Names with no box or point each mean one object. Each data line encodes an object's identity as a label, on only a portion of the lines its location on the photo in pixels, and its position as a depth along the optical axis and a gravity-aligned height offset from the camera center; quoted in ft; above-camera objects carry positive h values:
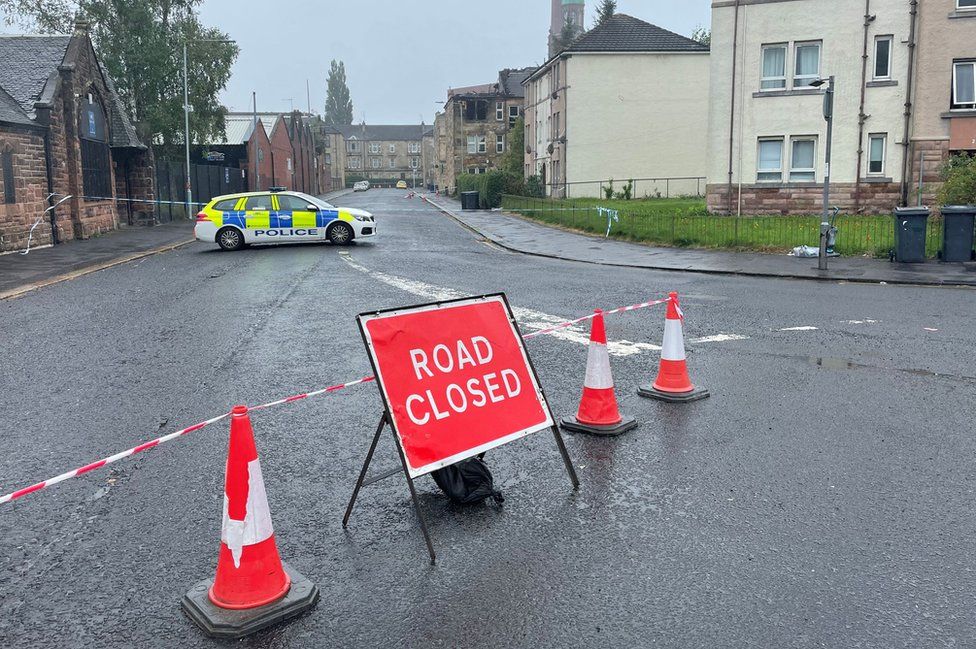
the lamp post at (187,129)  108.54 +10.65
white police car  73.00 -0.93
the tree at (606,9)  242.99 +57.69
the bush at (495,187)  160.15 +4.36
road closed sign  14.61 -3.12
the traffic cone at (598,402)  20.34 -4.71
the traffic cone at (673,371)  23.40 -4.50
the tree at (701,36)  262.55 +55.85
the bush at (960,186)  61.77 +1.73
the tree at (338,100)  567.59 +74.30
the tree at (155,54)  119.85 +22.53
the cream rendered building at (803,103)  92.53 +11.97
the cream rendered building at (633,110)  150.92 +17.79
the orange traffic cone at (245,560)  12.07 -5.06
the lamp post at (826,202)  53.62 +0.47
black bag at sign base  16.01 -5.18
